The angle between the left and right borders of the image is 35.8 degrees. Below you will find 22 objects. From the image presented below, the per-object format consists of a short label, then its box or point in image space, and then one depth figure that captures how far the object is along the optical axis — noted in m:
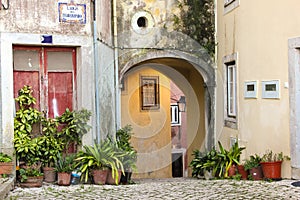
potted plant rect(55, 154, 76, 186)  8.49
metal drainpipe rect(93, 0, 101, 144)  9.18
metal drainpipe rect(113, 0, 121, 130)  10.94
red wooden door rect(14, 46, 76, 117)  8.85
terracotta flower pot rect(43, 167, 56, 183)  8.63
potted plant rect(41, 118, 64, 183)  8.66
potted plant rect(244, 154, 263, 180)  9.12
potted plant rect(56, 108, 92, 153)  8.91
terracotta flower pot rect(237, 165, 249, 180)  9.39
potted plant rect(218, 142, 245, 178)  9.71
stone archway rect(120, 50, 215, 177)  11.59
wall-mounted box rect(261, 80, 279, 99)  9.03
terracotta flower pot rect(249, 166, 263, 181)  9.11
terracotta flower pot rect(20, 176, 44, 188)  8.33
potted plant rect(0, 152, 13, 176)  8.07
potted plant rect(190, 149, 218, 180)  10.33
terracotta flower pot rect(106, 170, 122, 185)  8.73
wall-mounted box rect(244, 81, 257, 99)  9.88
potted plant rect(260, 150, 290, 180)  8.77
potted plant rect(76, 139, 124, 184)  8.60
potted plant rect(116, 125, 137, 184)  9.03
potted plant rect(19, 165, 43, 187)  8.33
